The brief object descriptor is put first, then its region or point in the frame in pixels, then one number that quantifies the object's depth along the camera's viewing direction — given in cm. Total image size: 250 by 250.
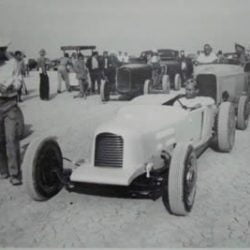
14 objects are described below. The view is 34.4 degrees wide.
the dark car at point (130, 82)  1336
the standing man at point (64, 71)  1686
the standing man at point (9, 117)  491
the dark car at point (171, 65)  1723
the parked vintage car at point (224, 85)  789
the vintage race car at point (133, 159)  400
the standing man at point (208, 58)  957
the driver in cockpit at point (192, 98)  616
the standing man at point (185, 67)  1769
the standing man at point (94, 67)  1514
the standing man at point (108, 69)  1541
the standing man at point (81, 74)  1472
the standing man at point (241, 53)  1094
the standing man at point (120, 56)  1969
